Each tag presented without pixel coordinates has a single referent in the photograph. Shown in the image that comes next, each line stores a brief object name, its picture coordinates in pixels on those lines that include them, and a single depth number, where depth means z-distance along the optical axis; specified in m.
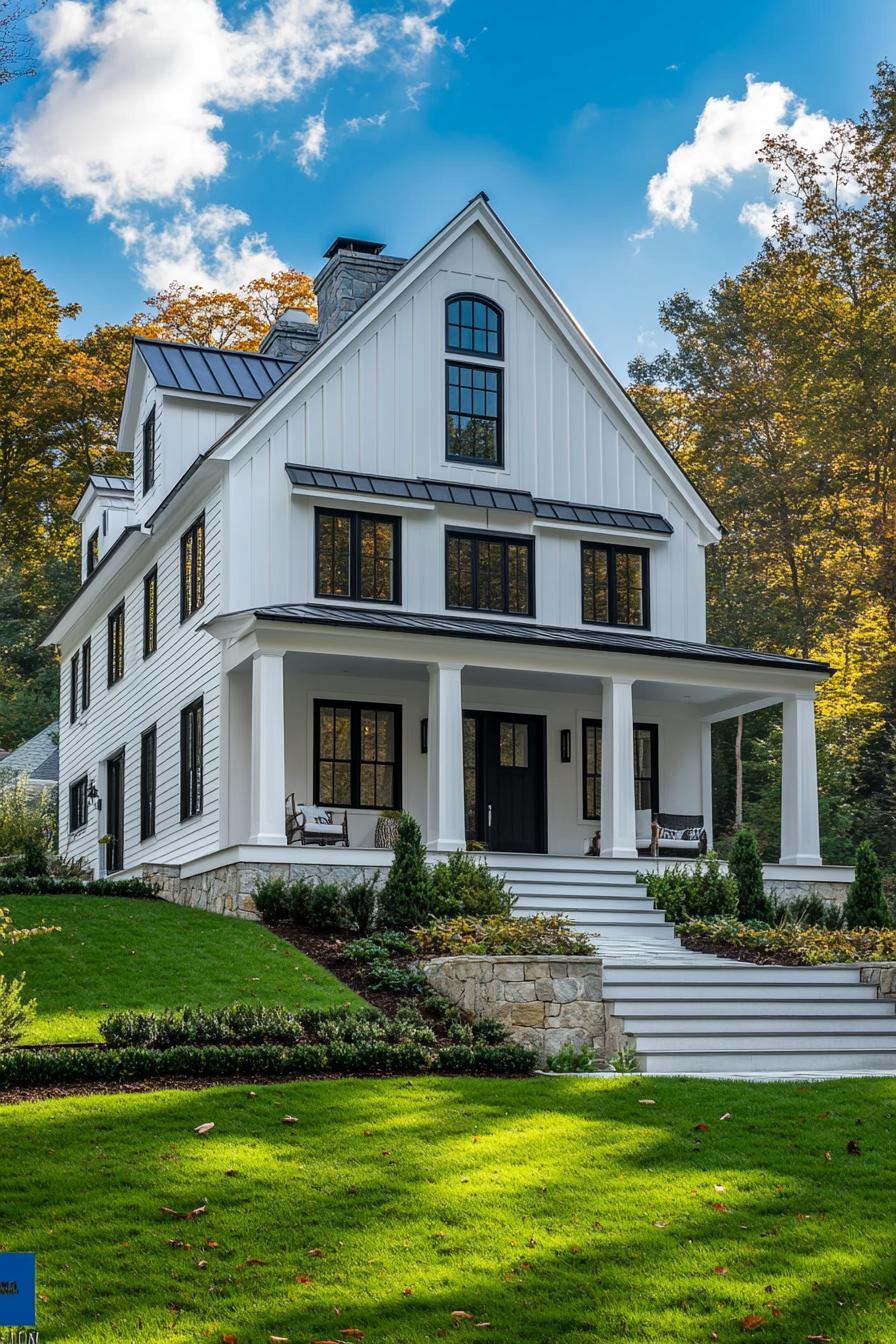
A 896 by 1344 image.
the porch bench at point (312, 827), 20.27
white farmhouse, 20.83
